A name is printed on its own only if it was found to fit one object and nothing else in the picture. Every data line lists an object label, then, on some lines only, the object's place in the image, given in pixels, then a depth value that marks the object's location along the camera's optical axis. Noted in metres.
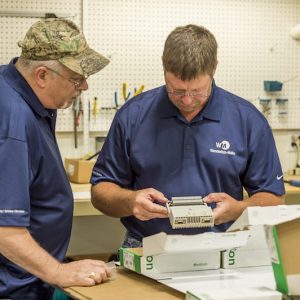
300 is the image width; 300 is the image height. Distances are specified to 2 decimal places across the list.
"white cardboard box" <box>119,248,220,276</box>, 1.99
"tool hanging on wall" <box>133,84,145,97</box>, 3.84
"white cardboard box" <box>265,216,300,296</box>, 1.76
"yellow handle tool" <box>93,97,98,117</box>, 3.80
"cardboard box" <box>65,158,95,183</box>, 3.51
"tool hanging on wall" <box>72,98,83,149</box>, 3.75
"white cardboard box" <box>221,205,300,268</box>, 2.08
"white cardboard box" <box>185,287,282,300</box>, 1.77
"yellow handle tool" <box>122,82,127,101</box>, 3.83
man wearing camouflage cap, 1.92
